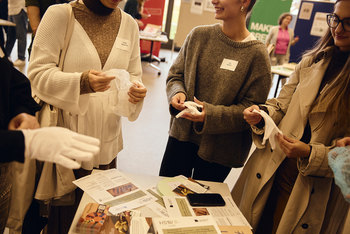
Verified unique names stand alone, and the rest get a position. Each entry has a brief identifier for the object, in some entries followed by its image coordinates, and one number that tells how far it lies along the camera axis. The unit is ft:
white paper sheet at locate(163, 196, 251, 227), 3.97
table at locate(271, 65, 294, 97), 15.25
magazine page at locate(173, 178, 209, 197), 4.51
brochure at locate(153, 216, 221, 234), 3.48
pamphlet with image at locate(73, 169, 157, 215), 3.99
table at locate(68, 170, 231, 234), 4.67
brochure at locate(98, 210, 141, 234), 3.47
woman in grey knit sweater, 4.86
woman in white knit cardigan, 4.13
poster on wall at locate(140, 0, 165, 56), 26.25
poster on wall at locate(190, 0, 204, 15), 30.76
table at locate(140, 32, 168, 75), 20.30
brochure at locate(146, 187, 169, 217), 3.97
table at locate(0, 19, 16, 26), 14.20
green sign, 22.57
